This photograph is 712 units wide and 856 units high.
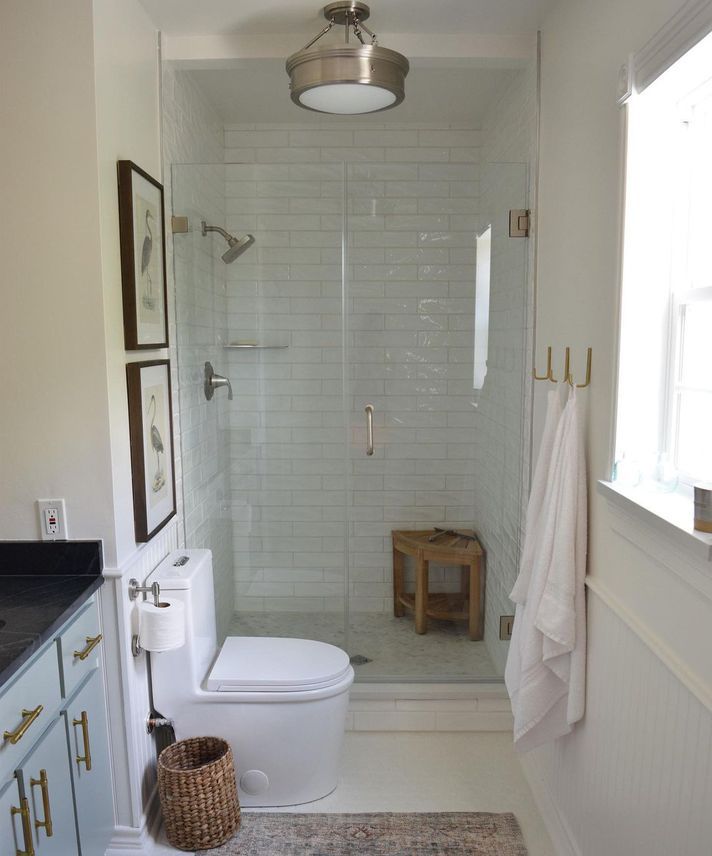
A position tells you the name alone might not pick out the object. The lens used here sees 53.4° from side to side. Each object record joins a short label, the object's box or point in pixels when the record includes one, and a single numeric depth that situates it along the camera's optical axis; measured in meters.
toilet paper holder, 2.16
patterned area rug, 2.18
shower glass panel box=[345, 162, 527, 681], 2.80
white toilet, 2.31
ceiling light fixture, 2.18
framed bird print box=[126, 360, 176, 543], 2.19
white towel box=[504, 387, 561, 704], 2.17
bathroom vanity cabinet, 1.49
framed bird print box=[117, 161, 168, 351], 2.12
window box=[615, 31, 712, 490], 1.58
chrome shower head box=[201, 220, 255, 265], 2.87
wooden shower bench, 3.00
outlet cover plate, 2.03
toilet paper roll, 2.15
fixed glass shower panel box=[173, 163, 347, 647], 2.84
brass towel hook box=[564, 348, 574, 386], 2.14
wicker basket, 2.15
